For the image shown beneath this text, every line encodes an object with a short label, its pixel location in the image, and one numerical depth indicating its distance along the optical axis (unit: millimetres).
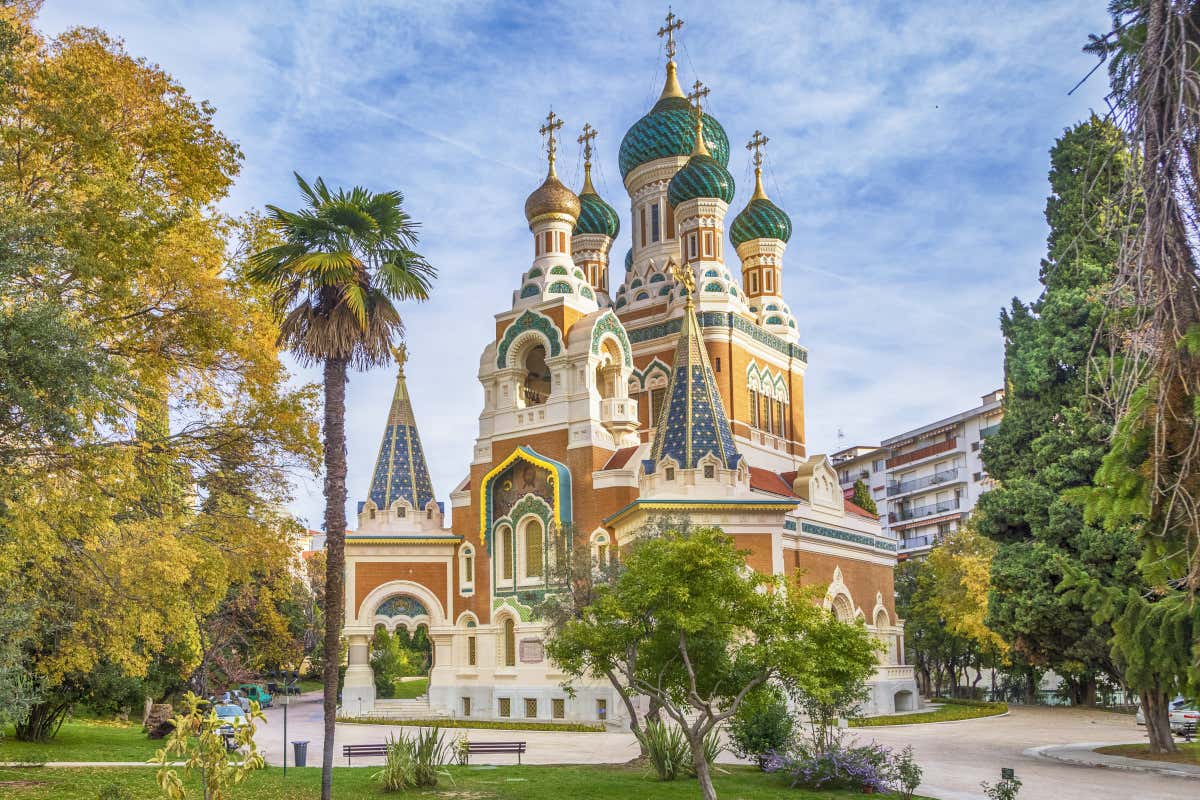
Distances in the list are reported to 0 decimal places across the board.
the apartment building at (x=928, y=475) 60562
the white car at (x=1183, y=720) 24453
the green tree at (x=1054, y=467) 19984
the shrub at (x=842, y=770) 15250
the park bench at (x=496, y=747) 18219
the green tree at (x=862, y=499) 40375
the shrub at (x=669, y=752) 15969
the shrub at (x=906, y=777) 14492
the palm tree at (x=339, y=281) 15359
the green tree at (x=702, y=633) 13500
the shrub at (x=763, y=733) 17188
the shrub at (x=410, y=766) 14430
